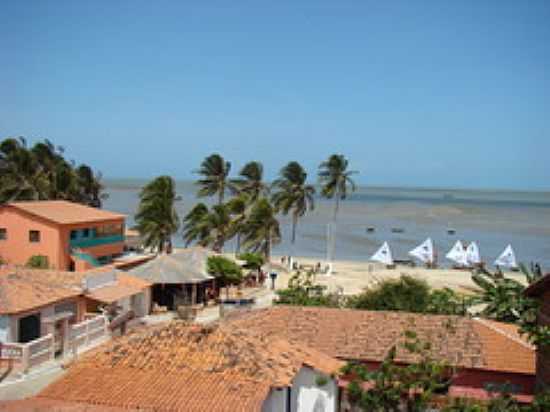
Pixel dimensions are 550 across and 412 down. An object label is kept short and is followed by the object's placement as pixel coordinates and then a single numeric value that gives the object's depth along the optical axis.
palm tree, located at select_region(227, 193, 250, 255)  52.66
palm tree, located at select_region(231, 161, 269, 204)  59.86
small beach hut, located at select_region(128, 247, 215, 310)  30.33
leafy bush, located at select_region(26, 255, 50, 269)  34.41
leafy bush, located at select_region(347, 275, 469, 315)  25.08
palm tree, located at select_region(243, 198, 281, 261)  51.06
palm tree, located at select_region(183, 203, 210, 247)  50.31
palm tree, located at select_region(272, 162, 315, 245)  58.00
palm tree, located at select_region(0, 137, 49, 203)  51.14
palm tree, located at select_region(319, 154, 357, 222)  57.44
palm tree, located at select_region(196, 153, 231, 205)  58.69
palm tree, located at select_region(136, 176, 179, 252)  46.95
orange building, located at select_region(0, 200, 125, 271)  35.50
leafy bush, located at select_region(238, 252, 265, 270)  40.47
